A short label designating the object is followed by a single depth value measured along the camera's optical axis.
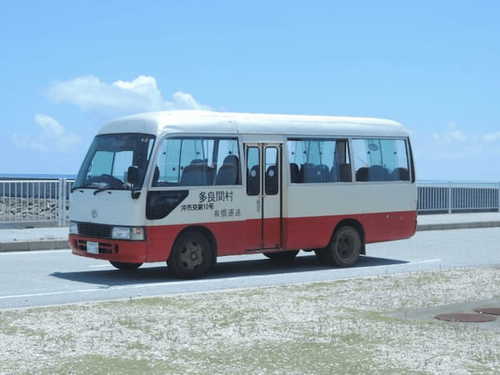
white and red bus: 14.01
